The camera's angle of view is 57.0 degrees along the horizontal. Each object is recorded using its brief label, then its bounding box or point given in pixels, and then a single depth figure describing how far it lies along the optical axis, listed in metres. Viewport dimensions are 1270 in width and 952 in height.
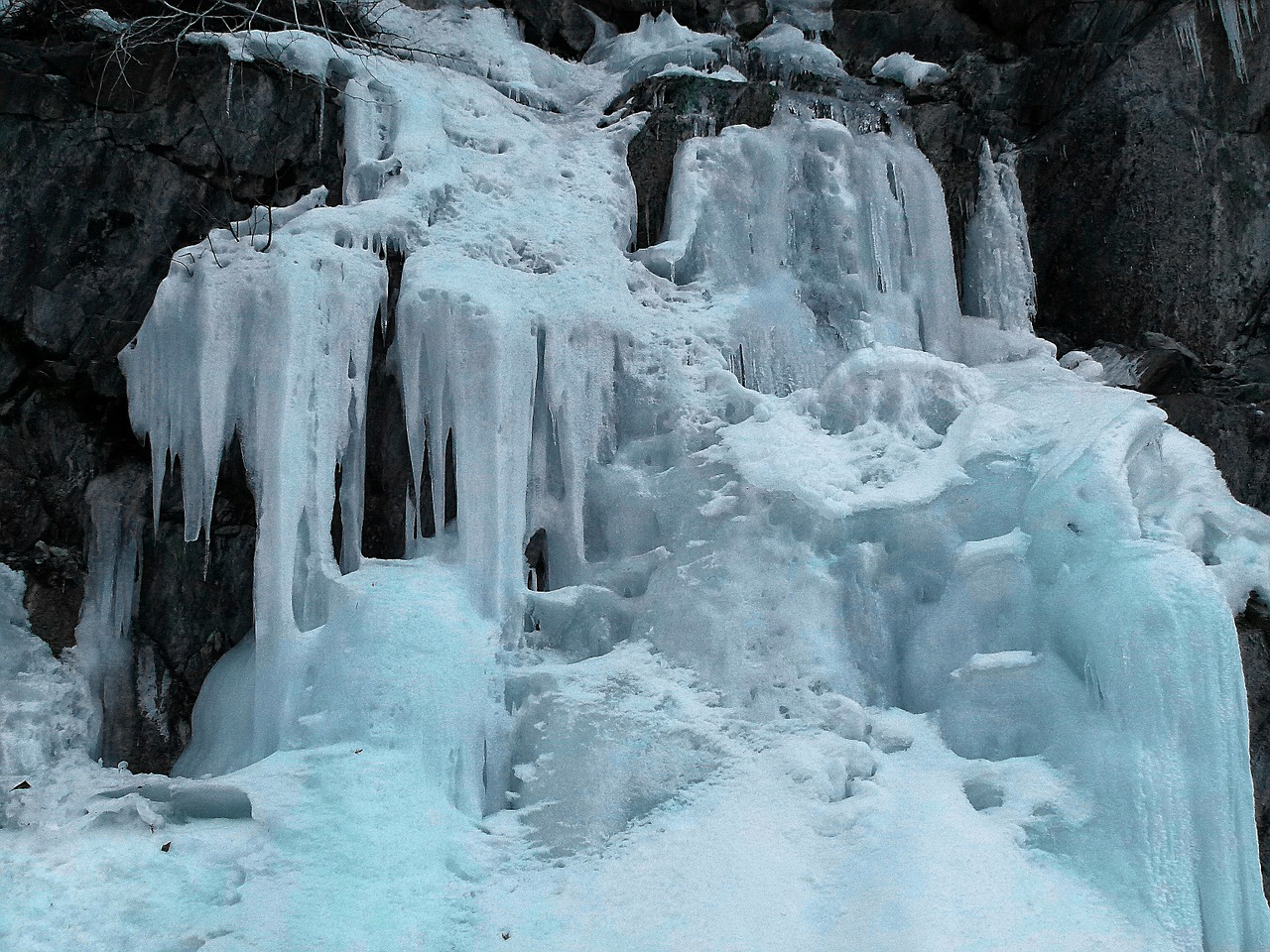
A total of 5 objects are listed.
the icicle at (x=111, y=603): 7.28
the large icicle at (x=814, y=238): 8.52
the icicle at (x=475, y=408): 6.92
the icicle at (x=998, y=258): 9.58
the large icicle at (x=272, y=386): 6.70
